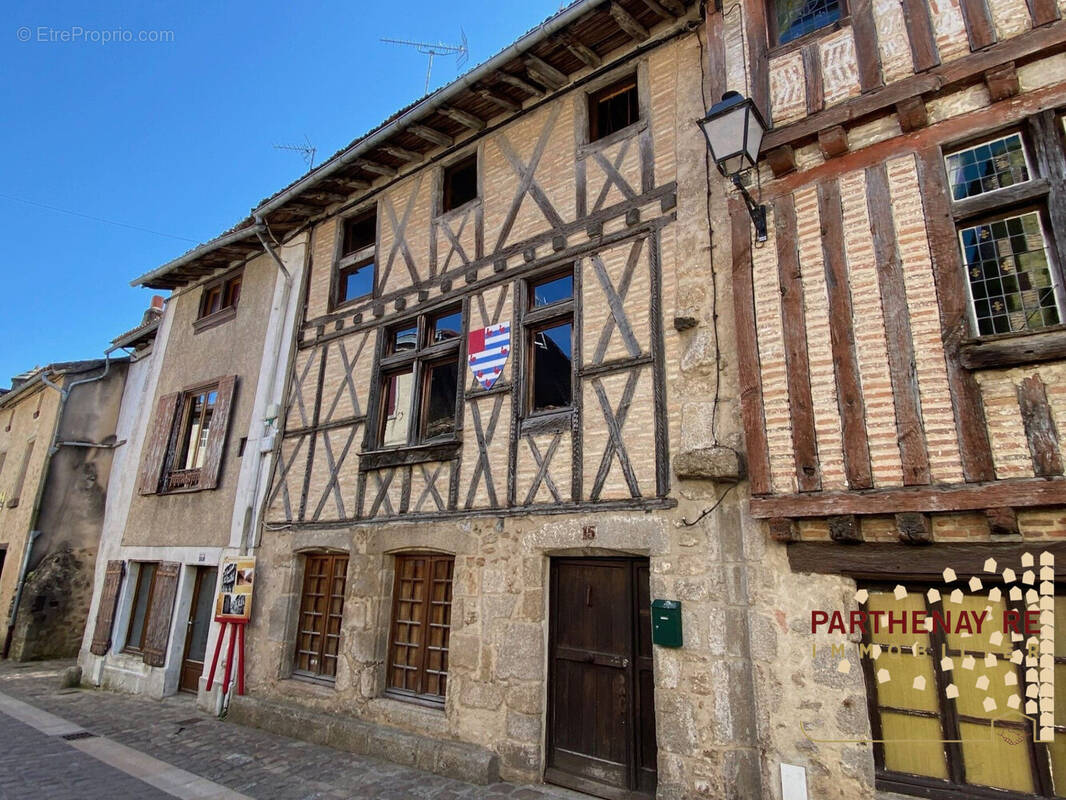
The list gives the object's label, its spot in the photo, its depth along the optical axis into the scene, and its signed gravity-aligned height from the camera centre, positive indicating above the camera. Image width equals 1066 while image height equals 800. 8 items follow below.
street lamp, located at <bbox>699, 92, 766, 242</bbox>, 3.78 +2.76
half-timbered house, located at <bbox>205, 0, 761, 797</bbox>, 4.27 +0.94
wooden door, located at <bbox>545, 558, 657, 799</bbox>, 4.28 -0.86
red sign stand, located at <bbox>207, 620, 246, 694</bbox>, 6.79 -1.09
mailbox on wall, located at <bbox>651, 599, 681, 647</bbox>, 4.04 -0.38
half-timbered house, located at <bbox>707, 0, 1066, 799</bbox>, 3.08 +1.00
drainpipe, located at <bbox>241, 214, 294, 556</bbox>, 7.39 +2.67
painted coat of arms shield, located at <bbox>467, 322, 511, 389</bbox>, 5.71 +2.01
